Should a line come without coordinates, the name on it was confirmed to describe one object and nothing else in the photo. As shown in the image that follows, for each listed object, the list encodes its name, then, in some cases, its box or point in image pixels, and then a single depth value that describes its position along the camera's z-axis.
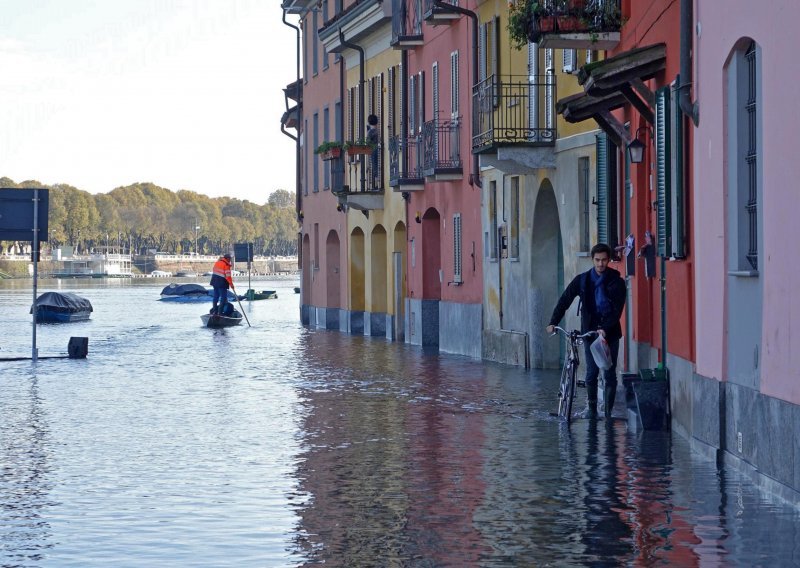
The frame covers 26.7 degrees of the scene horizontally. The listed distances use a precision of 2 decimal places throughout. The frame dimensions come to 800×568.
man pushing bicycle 16.36
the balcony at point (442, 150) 31.31
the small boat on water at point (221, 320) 47.88
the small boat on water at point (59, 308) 54.66
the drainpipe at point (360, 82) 40.91
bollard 30.59
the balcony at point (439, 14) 30.23
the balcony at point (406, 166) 34.41
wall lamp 17.58
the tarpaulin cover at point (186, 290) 88.06
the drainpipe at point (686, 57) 14.45
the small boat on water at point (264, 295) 86.12
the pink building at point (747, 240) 10.66
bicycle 16.28
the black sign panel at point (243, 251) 62.33
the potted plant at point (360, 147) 39.00
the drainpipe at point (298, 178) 51.23
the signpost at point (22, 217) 26.94
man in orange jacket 46.84
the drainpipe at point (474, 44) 29.28
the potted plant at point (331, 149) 40.00
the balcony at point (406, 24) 34.47
